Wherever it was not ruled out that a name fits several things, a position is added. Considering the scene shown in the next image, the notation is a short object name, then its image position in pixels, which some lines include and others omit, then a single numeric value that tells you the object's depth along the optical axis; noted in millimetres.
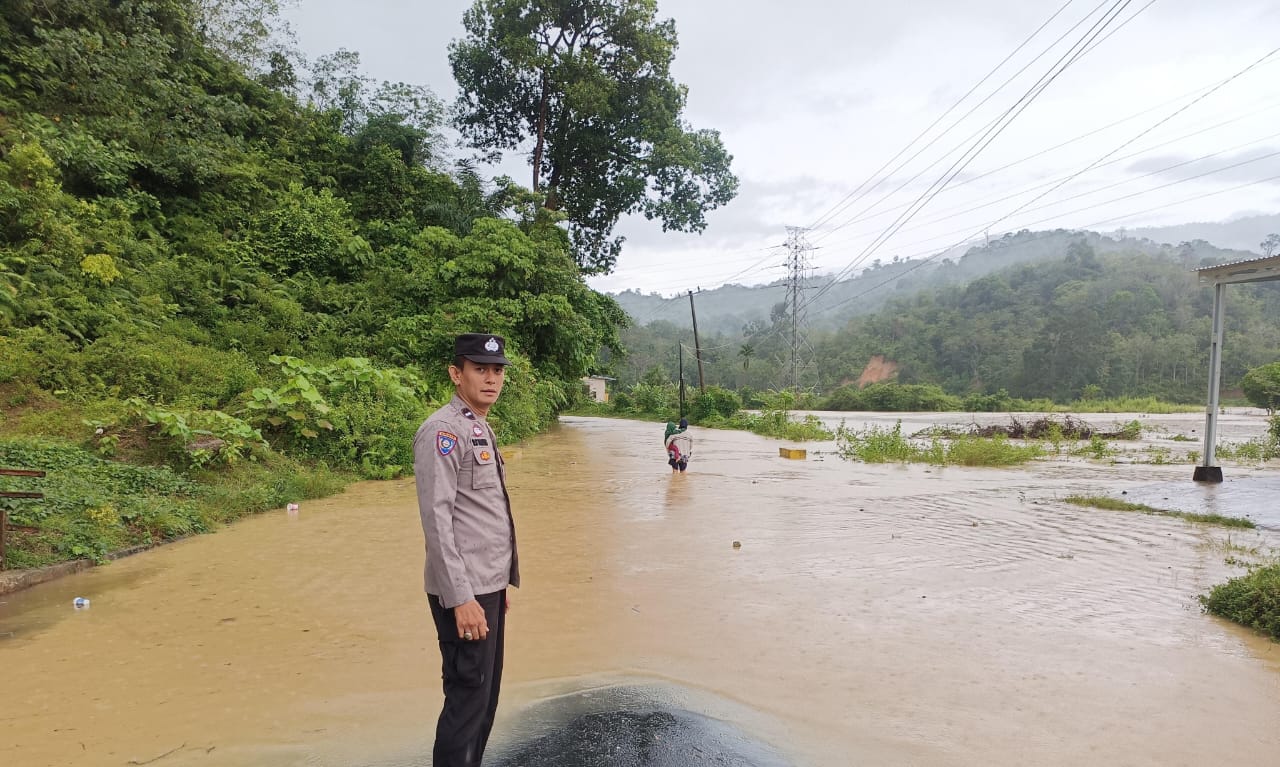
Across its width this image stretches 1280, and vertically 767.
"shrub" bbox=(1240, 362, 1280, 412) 20828
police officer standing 2482
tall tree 24734
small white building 61462
